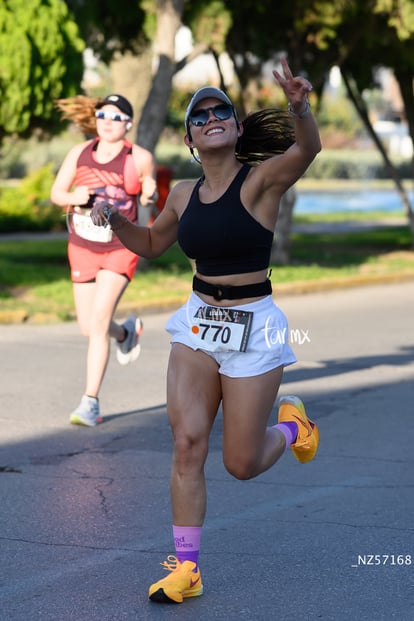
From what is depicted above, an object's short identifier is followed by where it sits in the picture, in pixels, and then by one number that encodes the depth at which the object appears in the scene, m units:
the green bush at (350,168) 68.50
